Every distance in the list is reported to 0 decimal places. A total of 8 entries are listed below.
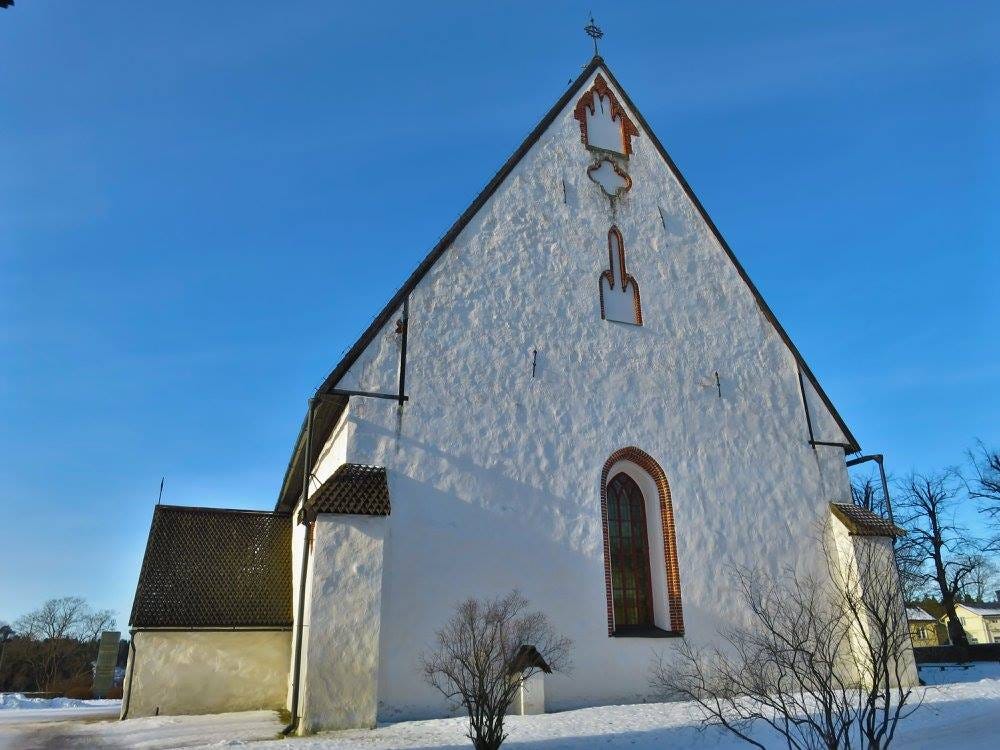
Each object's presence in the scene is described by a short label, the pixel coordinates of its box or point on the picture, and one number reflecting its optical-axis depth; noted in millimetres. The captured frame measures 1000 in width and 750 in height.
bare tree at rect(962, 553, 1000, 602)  41688
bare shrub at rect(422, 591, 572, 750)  9242
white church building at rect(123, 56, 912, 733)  12852
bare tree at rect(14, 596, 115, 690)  62938
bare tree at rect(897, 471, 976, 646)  37375
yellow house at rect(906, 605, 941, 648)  60281
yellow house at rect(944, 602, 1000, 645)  73062
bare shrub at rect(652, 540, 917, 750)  13180
